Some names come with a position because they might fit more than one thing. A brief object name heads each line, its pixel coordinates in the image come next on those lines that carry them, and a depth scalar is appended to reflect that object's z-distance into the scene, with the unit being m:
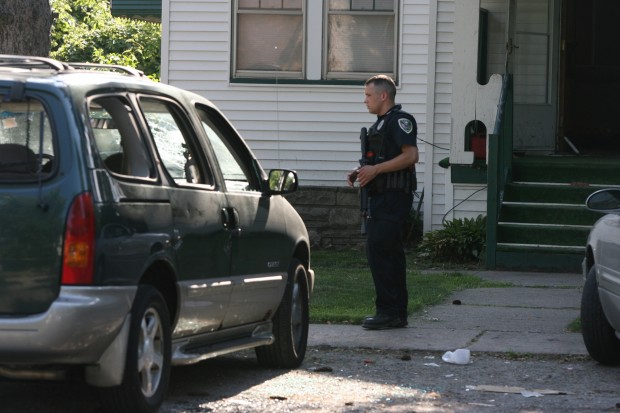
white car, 13.68
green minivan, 10.06
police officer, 16.98
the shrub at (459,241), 27.10
